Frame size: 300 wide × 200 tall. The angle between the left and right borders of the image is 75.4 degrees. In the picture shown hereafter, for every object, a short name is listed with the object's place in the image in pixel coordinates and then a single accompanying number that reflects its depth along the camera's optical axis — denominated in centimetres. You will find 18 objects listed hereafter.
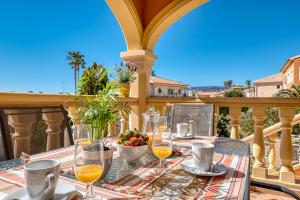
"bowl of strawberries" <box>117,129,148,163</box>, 83
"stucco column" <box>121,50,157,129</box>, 278
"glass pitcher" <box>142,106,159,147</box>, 95
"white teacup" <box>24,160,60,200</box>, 46
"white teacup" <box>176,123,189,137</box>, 142
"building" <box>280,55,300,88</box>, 1767
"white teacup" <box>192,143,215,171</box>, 73
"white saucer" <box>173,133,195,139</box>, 141
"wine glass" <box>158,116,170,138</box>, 84
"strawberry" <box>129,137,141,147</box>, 84
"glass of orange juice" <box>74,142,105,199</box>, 53
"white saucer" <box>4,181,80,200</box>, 50
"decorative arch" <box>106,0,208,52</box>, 264
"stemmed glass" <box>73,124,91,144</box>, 79
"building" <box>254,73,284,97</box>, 2277
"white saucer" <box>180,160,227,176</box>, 69
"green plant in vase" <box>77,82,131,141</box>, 85
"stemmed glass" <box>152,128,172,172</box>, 78
